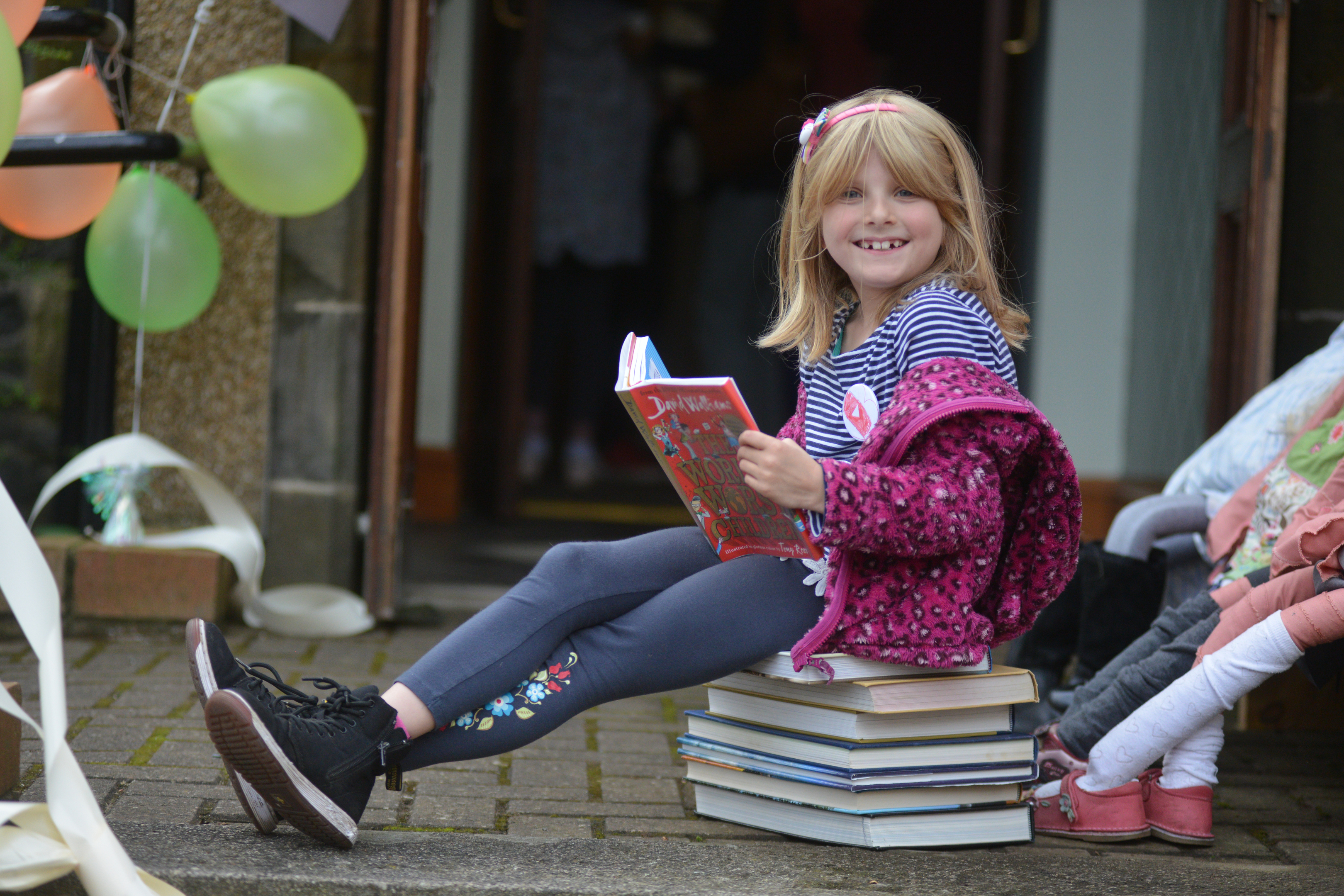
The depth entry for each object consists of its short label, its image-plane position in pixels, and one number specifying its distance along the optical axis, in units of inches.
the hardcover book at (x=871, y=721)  182.2
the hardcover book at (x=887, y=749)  182.3
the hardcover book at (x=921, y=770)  182.3
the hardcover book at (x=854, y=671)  181.9
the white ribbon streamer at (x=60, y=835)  173.9
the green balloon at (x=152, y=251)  215.3
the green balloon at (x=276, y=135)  211.6
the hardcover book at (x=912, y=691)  181.7
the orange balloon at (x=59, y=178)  209.9
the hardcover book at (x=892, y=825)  183.0
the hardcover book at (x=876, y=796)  182.8
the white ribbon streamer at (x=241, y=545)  215.8
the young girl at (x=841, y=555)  178.7
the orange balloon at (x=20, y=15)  192.6
